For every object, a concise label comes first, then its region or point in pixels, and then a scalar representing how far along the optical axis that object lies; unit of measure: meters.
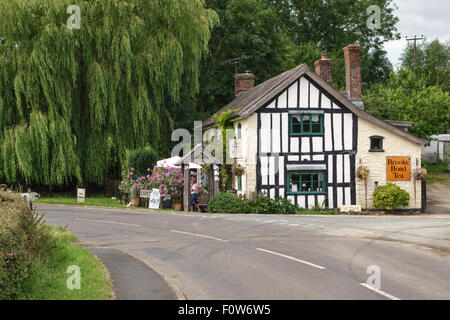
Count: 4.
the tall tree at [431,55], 77.69
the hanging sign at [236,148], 30.27
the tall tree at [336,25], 60.62
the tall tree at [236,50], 46.59
